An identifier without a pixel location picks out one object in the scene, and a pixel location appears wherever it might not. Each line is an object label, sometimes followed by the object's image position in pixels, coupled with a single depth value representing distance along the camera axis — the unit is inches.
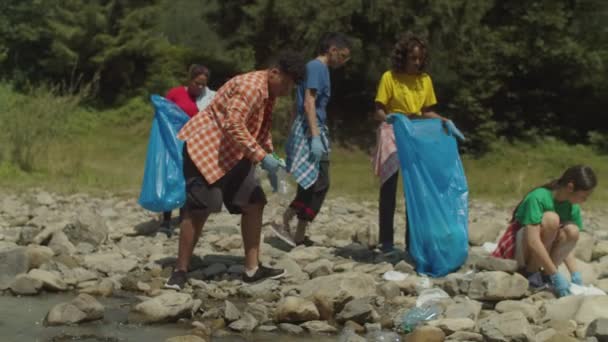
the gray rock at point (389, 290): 229.3
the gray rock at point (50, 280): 228.1
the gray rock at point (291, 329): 199.2
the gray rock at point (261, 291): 229.0
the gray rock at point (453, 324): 195.2
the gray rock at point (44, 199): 397.1
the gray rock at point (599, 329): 188.5
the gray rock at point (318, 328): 200.4
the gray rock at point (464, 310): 205.0
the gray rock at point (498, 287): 220.8
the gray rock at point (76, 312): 193.5
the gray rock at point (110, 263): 253.8
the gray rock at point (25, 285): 223.5
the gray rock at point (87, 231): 285.7
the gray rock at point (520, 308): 208.5
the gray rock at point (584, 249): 277.1
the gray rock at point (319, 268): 248.4
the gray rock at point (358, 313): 205.3
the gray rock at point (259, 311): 205.6
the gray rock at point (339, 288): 210.8
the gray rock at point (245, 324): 197.5
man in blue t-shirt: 263.0
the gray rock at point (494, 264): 236.1
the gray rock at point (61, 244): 270.4
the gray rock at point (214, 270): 248.4
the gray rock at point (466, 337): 191.2
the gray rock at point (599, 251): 285.9
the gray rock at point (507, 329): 187.9
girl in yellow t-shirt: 257.7
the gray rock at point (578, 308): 202.7
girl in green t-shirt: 225.3
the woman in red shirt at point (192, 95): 309.4
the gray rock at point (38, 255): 249.1
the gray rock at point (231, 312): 201.2
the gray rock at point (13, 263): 234.0
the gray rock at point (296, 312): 203.3
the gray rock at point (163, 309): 201.0
